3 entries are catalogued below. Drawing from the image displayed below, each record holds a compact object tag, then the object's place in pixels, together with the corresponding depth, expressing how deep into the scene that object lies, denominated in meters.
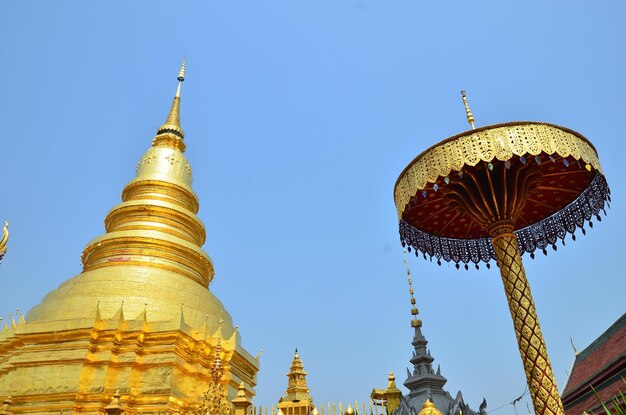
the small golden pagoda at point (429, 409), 6.56
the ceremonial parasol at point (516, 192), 6.66
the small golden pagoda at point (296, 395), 8.83
